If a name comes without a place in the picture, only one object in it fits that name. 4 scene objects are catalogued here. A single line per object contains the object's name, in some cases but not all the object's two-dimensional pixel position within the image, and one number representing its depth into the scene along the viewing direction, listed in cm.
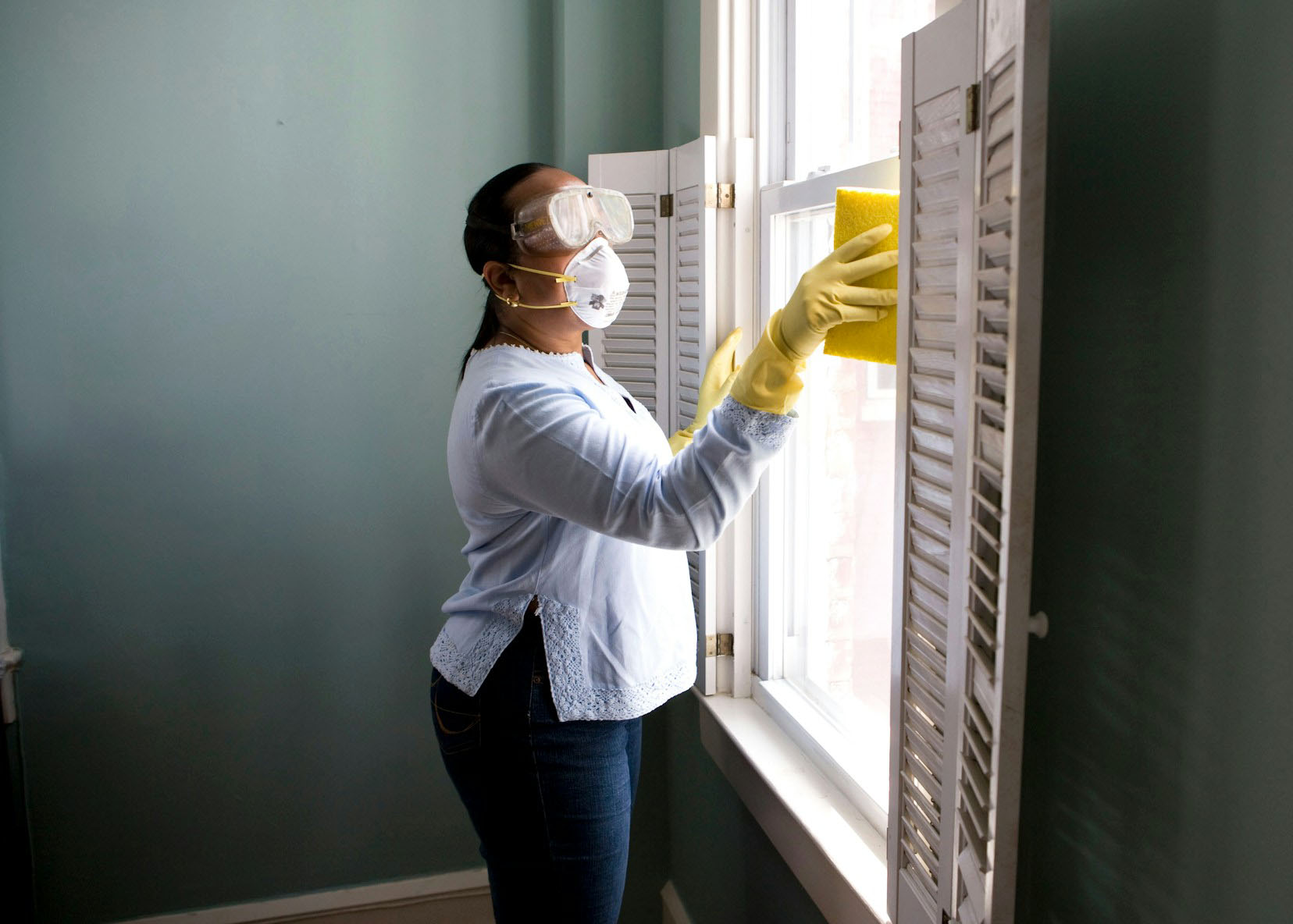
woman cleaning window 121
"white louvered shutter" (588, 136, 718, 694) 171
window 137
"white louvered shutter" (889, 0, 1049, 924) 71
